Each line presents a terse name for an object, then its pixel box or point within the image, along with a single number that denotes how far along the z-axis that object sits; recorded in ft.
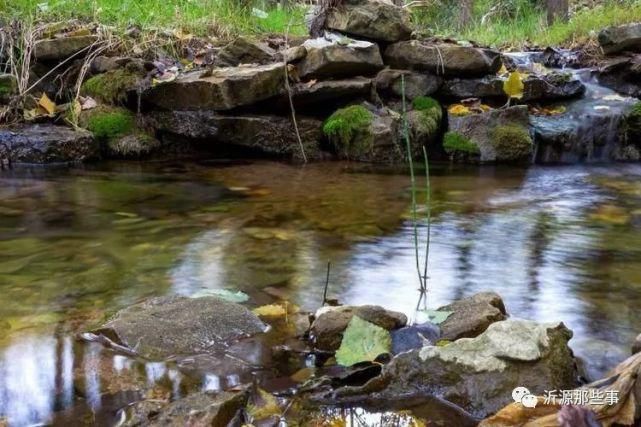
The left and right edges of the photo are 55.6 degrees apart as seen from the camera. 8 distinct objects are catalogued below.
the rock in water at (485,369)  5.34
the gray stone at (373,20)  21.22
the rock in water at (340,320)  6.42
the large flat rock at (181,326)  6.40
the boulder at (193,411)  4.75
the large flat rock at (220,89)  19.25
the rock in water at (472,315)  6.34
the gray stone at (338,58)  20.21
